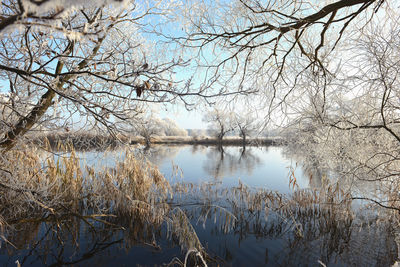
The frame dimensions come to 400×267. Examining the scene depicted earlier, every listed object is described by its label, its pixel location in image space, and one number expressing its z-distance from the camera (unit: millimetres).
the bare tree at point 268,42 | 2656
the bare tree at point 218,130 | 35628
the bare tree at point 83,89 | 2014
